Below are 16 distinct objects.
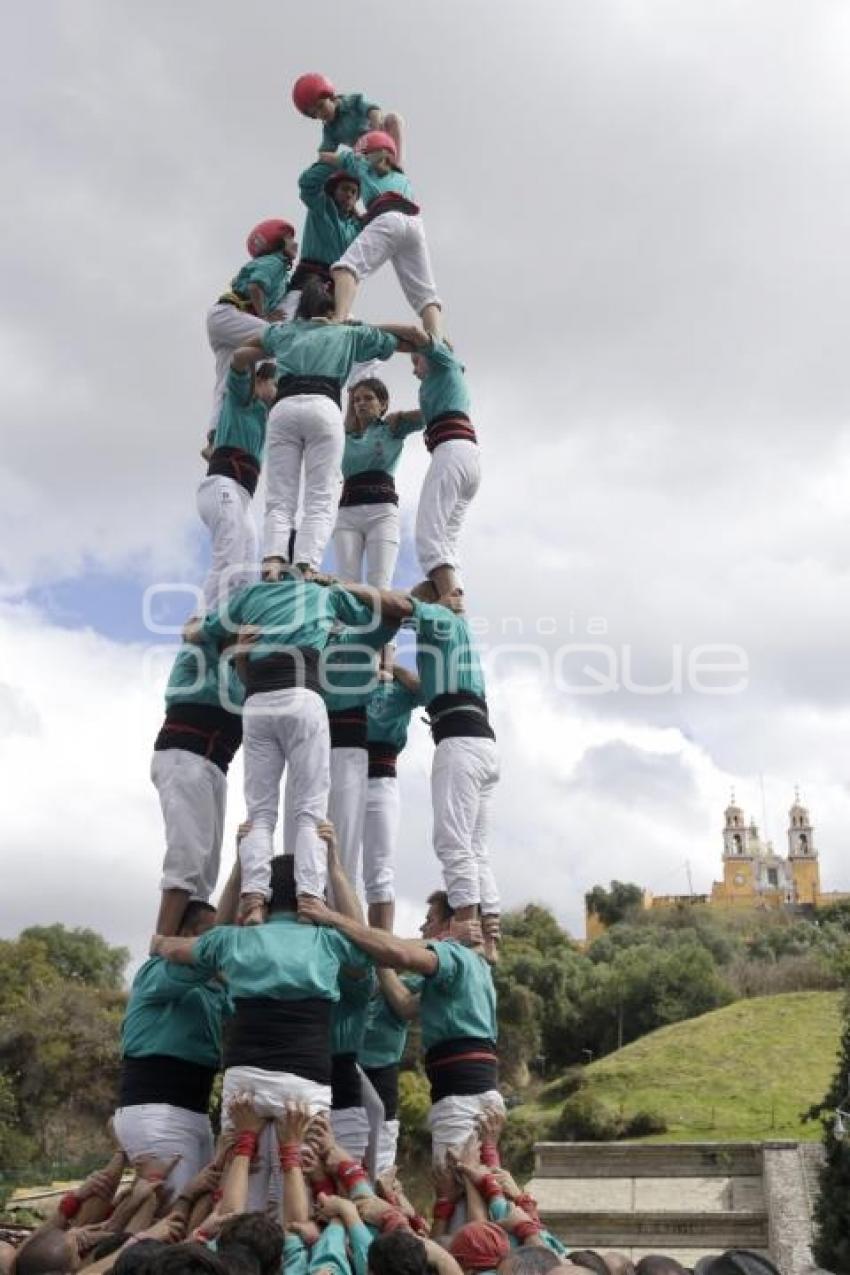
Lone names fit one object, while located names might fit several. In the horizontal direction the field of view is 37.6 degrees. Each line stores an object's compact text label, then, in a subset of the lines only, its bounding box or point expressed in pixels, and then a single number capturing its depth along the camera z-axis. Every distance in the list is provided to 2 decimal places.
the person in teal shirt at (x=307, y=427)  8.93
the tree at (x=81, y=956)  43.99
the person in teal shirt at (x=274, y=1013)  6.77
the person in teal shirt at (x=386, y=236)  9.88
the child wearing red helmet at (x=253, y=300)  10.84
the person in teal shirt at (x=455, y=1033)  7.59
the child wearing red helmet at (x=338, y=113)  11.62
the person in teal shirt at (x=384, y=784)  9.42
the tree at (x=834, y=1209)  14.75
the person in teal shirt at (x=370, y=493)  10.70
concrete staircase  17.94
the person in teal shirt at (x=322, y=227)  11.21
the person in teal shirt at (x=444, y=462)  9.84
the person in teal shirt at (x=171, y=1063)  7.62
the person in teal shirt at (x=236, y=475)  9.99
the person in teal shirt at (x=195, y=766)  8.42
